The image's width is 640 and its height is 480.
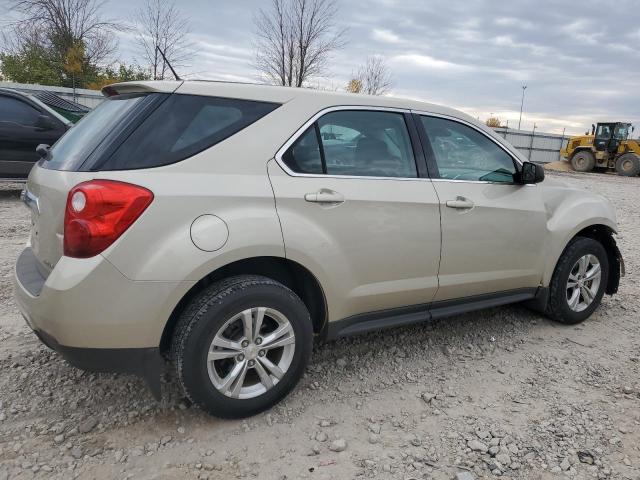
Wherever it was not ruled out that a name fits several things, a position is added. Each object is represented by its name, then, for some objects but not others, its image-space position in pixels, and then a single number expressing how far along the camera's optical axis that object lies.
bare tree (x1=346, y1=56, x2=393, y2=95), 26.88
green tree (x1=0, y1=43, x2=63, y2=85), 23.87
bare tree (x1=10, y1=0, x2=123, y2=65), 20.80
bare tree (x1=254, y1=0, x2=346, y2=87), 19.42
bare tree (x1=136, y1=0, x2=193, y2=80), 19.59
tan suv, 2.18
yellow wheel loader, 23.55
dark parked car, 7.69
